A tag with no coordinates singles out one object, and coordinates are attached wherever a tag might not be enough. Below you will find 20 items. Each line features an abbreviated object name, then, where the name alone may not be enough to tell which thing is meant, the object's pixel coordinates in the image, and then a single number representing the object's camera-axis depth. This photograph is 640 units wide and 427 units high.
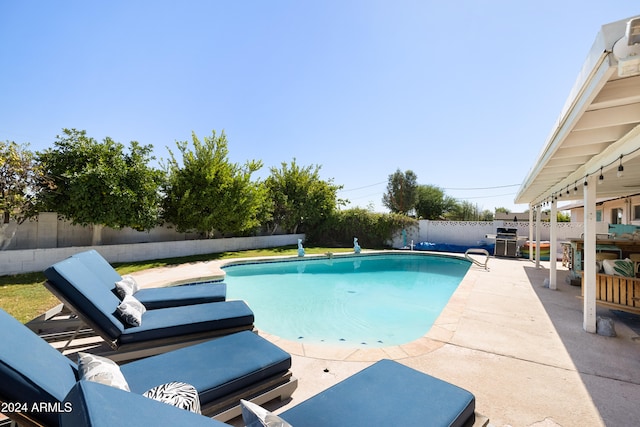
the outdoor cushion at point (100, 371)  1.63
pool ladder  10.66
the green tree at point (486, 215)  34.47
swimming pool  5.74
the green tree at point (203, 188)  13.09
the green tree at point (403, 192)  35.78
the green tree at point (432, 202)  34.03
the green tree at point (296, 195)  19.00
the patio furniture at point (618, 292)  4.43
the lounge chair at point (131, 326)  2.81
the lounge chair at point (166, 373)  1.40
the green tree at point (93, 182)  9.80
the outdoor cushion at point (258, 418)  1.17
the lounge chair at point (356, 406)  0.95
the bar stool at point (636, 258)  5.16
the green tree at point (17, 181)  8.65
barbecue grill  13.86
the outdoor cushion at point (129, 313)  3.11
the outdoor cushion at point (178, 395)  1.57
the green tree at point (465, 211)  33.31
